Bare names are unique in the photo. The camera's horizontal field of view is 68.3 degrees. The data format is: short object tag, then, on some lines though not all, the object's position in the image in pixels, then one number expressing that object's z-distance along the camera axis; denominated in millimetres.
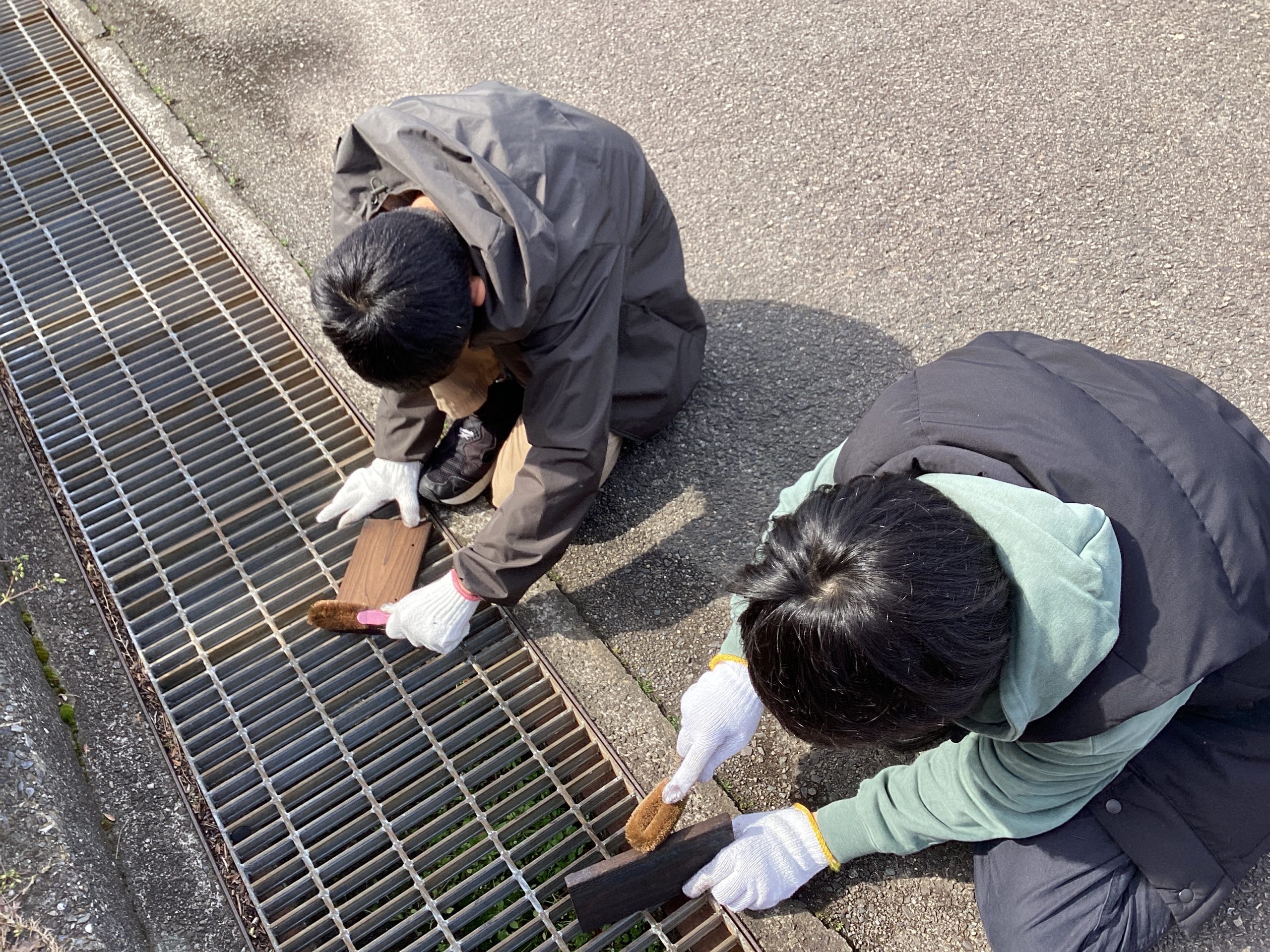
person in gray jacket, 1729
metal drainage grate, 1924
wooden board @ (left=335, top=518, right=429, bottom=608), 2252
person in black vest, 1247
